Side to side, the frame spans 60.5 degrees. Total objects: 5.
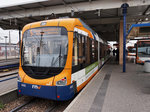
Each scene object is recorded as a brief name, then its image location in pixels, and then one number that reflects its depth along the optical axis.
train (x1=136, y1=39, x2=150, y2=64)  14.05
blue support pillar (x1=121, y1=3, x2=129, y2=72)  9.89
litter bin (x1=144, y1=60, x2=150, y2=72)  9.77
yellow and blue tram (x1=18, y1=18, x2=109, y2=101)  4.41
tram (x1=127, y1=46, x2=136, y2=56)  29.96
